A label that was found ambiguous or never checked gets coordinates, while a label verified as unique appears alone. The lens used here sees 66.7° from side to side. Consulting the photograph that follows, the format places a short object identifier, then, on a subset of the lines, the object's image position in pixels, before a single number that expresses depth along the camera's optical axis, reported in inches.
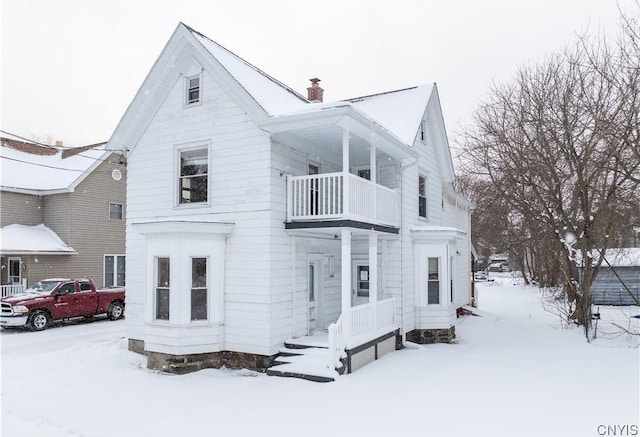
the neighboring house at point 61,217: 840.3
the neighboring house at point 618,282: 1074.4
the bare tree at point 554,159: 609.9
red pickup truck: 635.5
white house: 433.4
